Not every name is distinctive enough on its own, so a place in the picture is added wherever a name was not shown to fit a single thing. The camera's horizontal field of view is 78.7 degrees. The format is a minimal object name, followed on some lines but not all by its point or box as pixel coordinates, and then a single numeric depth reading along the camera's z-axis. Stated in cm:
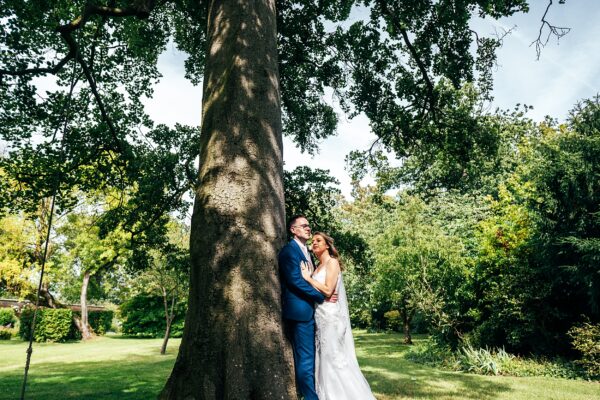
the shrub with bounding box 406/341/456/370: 1351
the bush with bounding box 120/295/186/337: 2880
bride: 414
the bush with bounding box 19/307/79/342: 2609
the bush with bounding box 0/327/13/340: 2711
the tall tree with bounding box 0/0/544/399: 294
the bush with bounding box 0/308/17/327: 2990
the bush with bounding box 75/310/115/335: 3089
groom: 332
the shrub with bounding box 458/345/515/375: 1142
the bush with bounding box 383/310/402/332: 2800
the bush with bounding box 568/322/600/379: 985
